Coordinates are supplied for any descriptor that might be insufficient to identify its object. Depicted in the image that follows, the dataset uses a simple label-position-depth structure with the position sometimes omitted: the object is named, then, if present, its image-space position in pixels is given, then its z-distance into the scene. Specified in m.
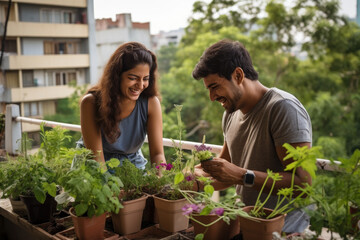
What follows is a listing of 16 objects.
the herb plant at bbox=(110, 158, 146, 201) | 1.42
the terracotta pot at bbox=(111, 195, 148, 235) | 1.35
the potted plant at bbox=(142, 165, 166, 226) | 1.47
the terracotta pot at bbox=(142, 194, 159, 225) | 1.46
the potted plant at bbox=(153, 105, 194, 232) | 1.34
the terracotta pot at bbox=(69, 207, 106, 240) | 1.29
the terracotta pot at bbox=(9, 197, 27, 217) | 1.64
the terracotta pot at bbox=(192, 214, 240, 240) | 1.21
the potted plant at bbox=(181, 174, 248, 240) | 1.14
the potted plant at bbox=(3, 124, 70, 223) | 1.49
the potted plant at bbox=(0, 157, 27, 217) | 1.54
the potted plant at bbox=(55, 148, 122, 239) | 1.23
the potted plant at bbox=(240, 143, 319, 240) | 1.04
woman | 2.07
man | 1.48
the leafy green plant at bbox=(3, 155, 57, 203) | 1.48
